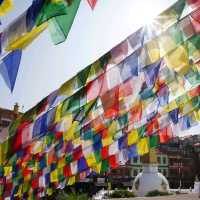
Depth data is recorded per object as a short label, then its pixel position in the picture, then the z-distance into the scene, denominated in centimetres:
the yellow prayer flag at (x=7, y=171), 1055
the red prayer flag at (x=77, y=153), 1189
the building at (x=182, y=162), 7288
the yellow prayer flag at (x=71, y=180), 1270
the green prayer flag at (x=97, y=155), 1203
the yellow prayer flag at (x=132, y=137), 1392
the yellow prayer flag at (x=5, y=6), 542
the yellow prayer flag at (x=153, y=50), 919
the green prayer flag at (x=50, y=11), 562
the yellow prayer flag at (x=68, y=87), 916
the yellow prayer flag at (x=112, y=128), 1233
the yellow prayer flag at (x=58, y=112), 975
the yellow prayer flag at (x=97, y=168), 1261
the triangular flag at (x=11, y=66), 596
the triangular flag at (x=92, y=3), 598
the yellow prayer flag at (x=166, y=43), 930
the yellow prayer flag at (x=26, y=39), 582
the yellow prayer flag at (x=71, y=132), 1101
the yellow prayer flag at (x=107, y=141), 1236
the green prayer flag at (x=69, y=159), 1189
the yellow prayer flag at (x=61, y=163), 1180
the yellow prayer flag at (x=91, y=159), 1205
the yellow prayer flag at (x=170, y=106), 1438
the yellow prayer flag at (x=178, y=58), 962
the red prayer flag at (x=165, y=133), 1572
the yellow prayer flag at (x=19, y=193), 1122
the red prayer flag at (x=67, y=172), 1210
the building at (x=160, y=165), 7006
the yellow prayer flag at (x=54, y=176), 1185
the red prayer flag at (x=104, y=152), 1247
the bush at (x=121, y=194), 3105
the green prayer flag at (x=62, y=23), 567
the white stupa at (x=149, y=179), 3691
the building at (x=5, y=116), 6253
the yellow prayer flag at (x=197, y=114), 1579
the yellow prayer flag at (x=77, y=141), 1162
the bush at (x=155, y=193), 3130
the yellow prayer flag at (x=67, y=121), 1015
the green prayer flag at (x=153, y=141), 1510
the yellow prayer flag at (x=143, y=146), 1449
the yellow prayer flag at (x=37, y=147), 1066
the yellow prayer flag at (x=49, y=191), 1222
